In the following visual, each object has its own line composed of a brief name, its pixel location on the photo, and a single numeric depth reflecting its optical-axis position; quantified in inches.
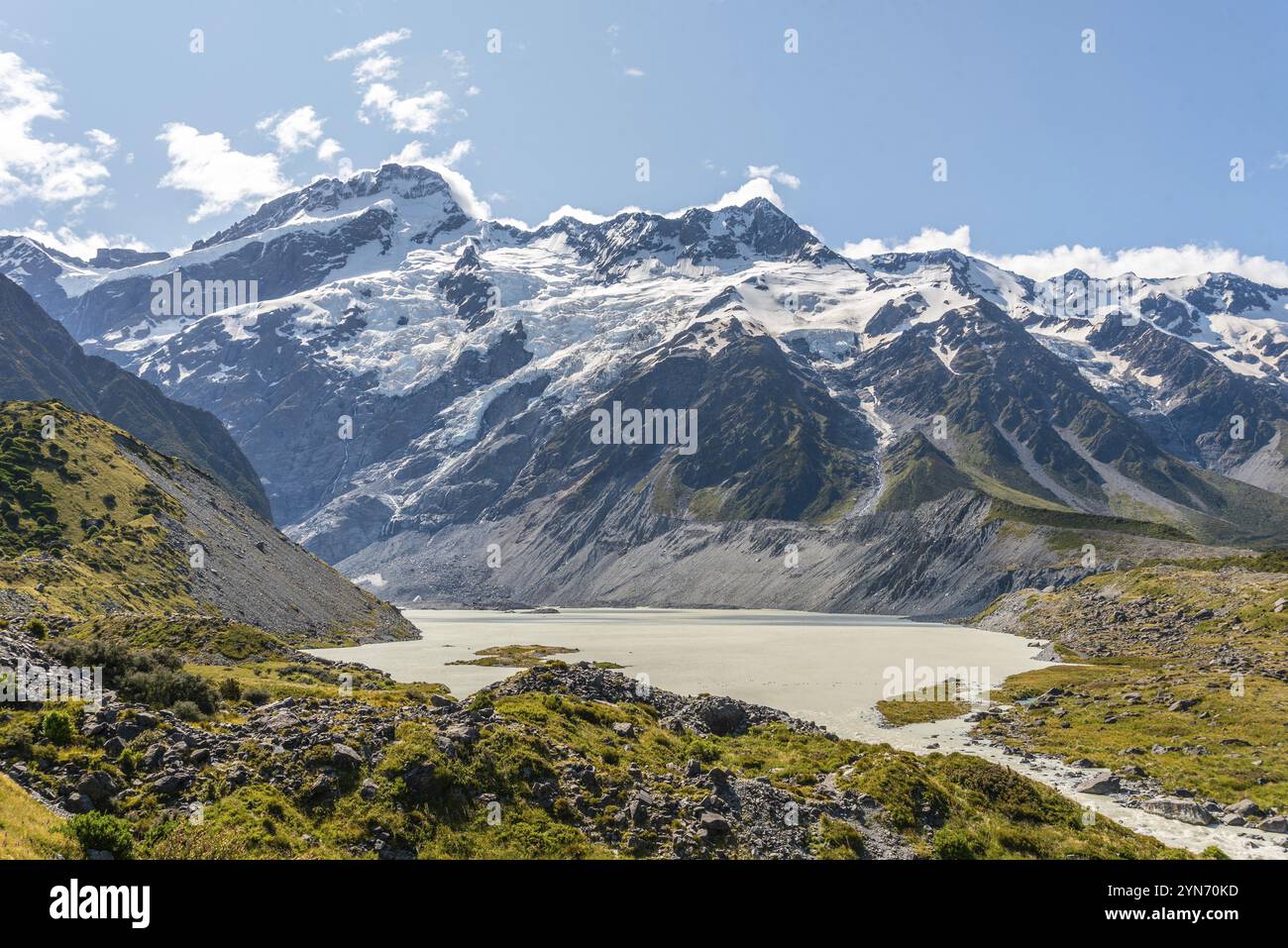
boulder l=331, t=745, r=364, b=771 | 1226.0
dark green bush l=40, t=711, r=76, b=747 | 1187.3
